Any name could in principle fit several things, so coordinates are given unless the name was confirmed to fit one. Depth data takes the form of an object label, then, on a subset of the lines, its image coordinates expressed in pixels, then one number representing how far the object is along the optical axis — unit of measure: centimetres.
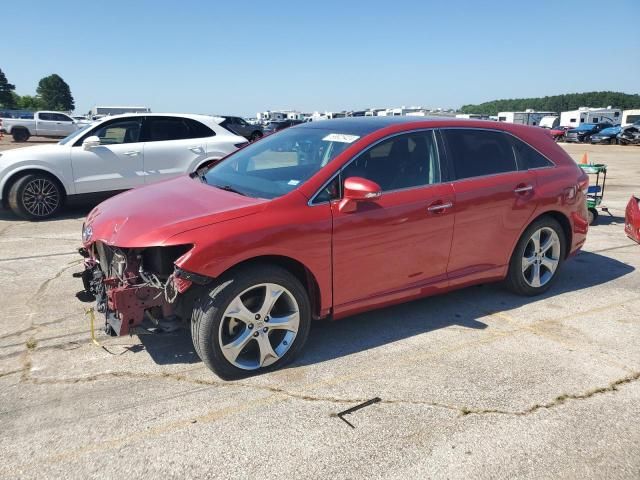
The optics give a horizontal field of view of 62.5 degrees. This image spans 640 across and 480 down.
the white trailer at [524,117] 5650
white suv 805
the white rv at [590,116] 5394
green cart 830
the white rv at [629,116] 6375
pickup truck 3108
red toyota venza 321
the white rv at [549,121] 5544
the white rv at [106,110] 4741
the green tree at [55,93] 12224
